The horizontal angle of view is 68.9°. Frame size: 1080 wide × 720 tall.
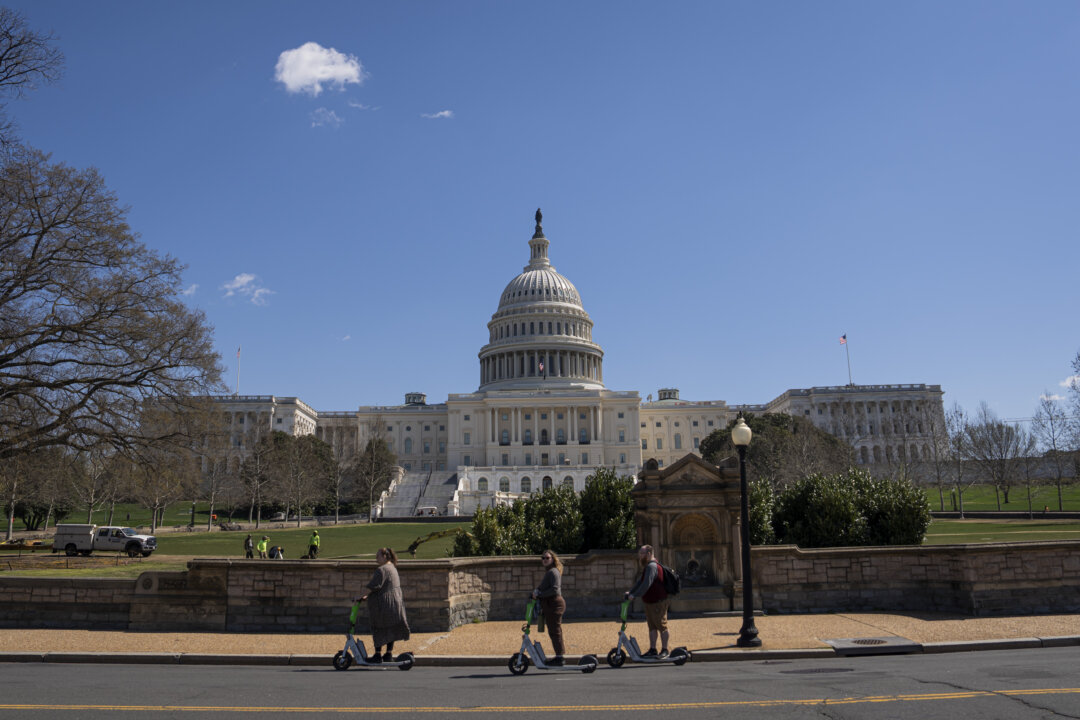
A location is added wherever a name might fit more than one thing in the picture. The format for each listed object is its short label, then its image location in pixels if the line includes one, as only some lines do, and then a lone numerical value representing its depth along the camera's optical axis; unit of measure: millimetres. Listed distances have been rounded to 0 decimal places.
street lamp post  14125
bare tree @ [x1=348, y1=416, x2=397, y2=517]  90500
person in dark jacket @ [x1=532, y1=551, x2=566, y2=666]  12070
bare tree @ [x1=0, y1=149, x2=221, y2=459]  25734
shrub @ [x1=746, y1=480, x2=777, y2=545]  23297
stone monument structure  18766
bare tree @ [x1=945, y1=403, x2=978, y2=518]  69500
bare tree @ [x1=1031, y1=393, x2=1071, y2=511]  66044
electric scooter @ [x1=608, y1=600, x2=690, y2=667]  12211
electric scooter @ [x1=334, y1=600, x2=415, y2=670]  12277
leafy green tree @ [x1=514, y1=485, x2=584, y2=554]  23703
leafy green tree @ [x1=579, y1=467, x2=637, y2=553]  24016
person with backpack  12328
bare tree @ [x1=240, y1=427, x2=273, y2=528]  70375
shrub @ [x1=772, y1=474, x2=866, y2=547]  23828
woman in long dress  12211
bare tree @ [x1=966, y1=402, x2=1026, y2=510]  66312
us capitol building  125125
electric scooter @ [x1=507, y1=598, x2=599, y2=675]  11914
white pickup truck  38500
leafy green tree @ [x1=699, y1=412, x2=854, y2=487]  67875
